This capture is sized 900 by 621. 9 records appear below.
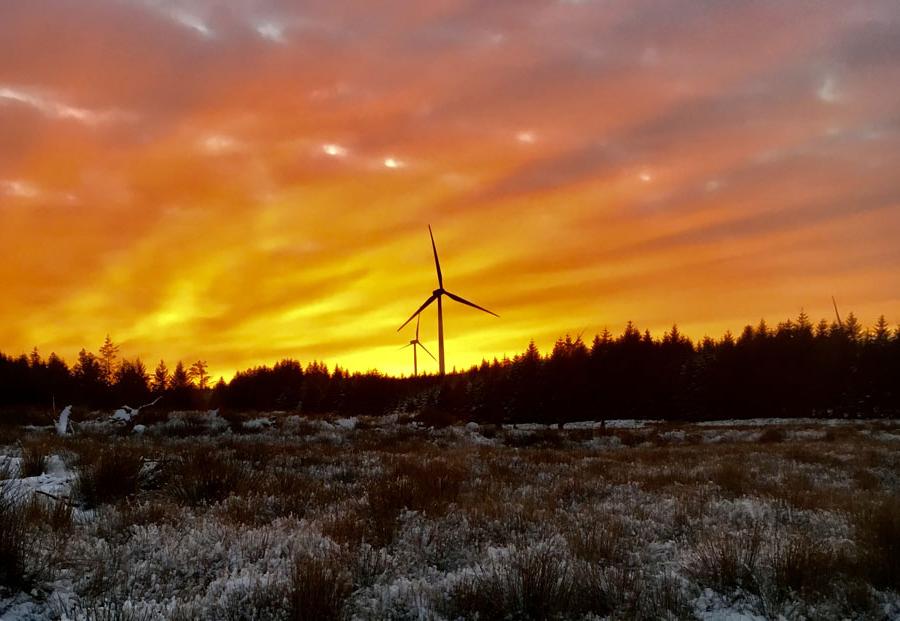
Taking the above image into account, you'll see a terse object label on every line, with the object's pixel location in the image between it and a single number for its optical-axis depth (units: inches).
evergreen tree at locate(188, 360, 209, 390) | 5329.7
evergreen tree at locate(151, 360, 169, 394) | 4514.3
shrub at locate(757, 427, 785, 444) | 1063.6
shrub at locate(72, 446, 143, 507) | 319.3
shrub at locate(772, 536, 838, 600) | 202.4
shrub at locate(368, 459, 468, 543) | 281.6
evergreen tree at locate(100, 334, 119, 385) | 4355.1
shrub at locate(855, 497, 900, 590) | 214.8
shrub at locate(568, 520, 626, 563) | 236.7
